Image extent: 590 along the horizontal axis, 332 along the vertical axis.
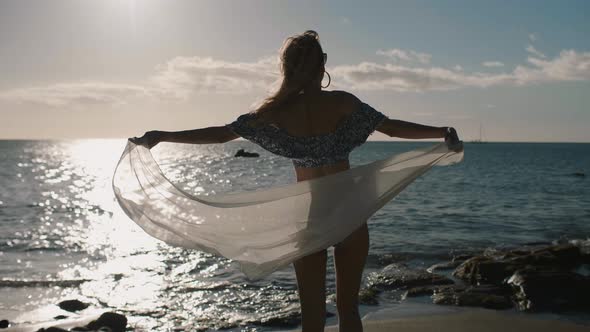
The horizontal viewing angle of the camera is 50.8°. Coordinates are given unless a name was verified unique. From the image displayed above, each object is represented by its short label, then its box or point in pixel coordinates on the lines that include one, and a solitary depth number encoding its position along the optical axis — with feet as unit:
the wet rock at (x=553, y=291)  27.40
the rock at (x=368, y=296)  30.25
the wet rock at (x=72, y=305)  30.89
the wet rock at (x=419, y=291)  31.78
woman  11.95
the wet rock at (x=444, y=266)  39.96
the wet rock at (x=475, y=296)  28.19
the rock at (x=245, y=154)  347.97
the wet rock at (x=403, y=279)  33.76
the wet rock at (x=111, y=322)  25.80
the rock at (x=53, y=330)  24.45
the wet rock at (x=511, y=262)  34.17
